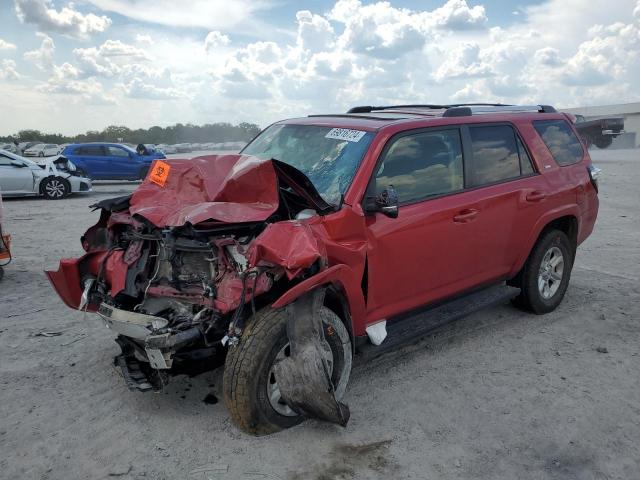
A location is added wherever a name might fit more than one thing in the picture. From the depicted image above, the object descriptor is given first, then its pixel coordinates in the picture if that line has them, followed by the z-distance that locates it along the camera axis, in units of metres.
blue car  19.78
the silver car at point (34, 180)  14.23
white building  41.22
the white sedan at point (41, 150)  34.16
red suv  3.20
